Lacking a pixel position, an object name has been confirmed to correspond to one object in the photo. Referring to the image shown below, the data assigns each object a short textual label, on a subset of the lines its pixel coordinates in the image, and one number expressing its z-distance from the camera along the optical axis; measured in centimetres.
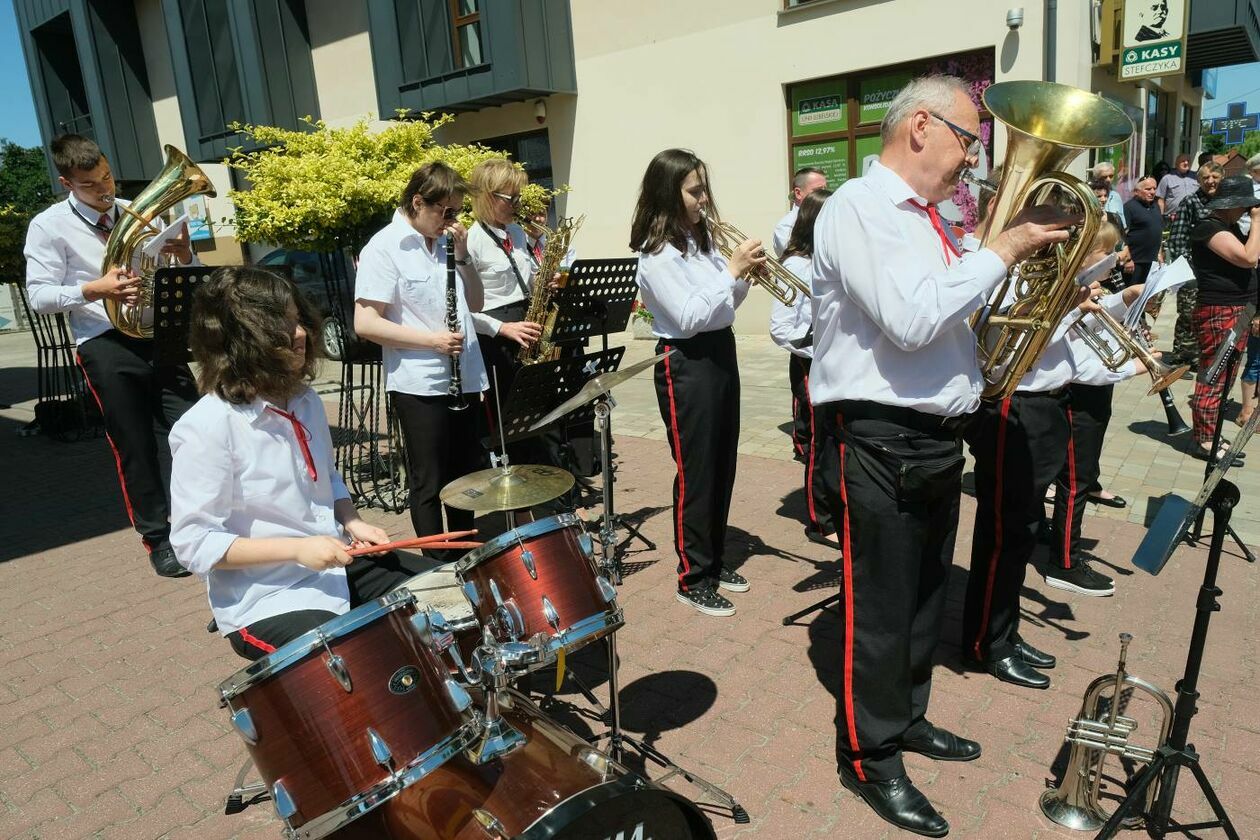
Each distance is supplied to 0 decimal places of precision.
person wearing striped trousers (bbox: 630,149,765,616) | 351
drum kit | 180
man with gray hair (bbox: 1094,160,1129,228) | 755
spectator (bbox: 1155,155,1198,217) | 1186
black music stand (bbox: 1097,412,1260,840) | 209
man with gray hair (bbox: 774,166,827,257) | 567
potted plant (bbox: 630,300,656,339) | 1188
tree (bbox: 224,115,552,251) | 539
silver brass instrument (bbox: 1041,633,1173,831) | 242
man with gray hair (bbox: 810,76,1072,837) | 223
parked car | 1230
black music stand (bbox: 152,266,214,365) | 396
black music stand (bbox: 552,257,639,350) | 458
